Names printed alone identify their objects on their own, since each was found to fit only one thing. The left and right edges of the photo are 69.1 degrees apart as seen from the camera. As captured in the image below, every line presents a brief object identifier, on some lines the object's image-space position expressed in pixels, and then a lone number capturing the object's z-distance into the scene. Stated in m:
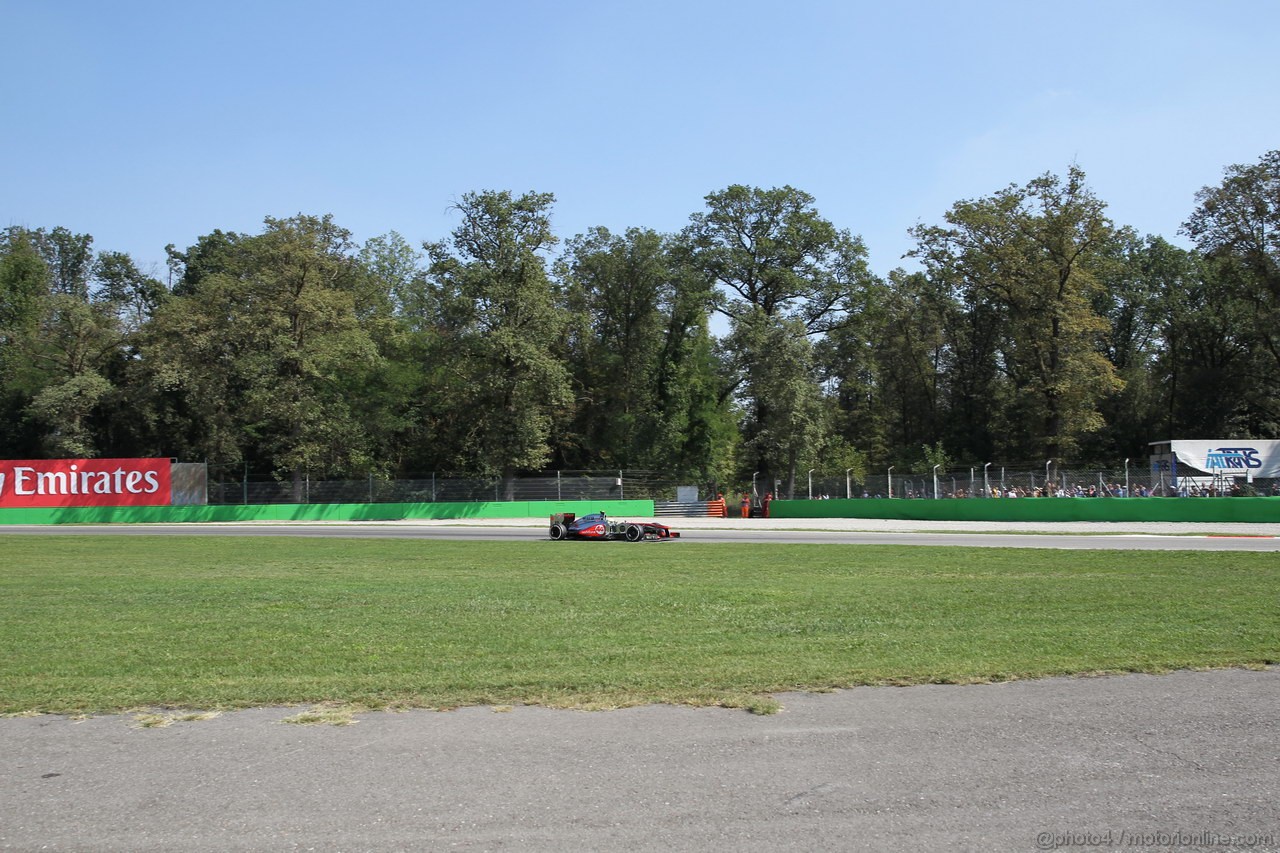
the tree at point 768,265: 61.81
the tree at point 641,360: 63.97
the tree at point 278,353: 53.91
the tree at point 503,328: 55.81
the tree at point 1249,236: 53.78
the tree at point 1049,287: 54.31
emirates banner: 51.00
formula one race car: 30.75
